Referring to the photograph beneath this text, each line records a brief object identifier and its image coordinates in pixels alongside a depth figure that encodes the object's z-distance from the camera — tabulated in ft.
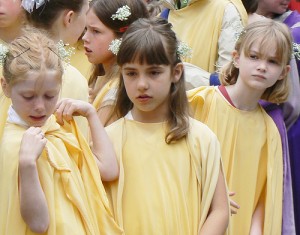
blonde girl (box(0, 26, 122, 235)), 20.07
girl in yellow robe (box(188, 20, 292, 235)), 27.65
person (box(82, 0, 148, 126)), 30.22
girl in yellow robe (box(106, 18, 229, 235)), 23.29
